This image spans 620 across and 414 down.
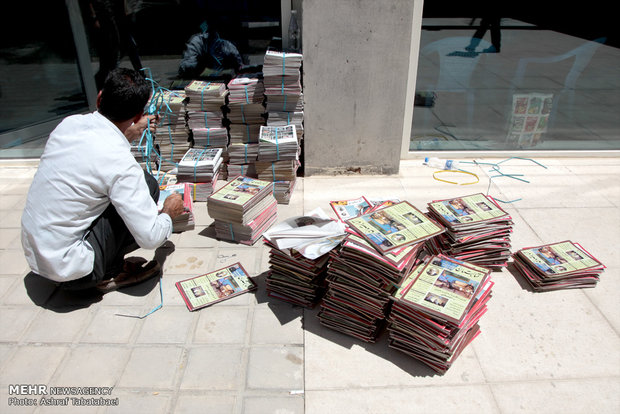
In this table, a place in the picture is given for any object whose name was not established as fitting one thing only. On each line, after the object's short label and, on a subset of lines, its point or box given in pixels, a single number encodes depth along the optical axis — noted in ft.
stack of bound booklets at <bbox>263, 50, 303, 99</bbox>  13.98
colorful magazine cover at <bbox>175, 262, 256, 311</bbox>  10.05
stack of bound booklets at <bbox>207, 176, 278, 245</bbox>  11.80
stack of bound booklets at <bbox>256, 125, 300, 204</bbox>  13.73
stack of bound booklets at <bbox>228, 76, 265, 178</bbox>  14.56
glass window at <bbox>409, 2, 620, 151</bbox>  15.85
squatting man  8.61
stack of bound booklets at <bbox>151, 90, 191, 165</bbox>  14.78
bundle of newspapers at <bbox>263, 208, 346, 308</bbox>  9.02
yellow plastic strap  15.59
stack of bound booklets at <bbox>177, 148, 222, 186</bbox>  13.97
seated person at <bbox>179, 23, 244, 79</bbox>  16.08
